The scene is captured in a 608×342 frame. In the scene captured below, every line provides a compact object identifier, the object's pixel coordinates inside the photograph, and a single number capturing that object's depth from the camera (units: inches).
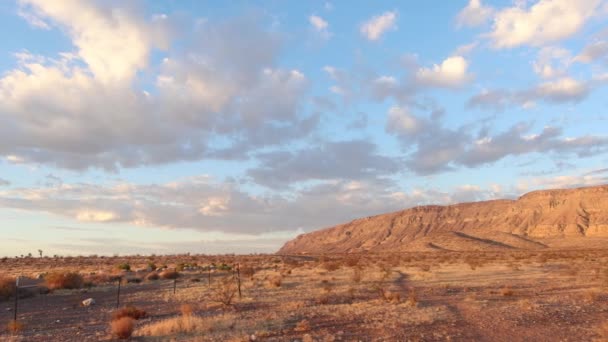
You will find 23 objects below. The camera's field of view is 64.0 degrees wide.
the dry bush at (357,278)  1273.4
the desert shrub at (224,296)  832.9
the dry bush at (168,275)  1576.0
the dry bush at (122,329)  558.6
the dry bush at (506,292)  949.2
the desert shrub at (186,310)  741.9
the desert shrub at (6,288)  1078.1
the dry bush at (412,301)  796.0
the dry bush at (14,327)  650.2
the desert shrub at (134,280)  1461.6
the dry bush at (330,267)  1792.2
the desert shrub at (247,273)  1558.3
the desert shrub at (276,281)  1215.6
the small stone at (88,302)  948.8
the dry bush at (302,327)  594.2
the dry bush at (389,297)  835.3
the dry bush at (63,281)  1239.2
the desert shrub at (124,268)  1988.4
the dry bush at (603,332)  525.2
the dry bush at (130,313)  700.7
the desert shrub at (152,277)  1533.2
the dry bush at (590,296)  847.6
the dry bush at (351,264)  2060.0
